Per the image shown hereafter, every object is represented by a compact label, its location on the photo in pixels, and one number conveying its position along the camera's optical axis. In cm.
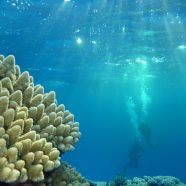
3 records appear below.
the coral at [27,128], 247
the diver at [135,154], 2154
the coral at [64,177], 308
